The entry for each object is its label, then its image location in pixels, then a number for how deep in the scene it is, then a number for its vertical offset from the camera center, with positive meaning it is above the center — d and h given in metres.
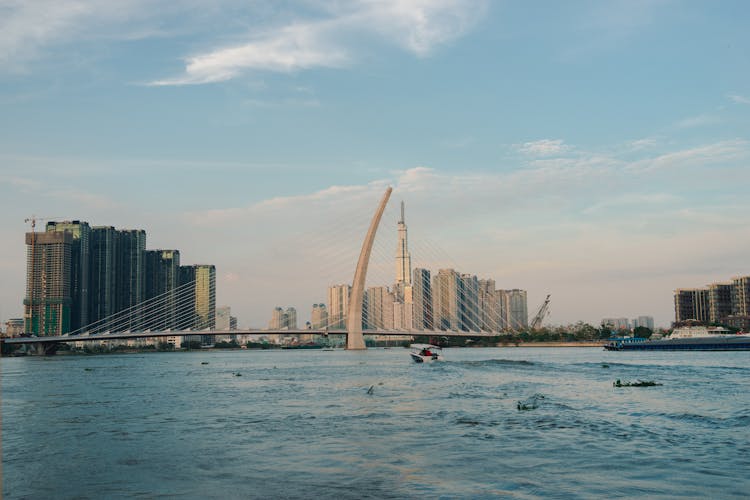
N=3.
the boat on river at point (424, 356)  83.62 -6.68
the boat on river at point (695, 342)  113.12 -7.43
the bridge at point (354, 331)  112.50 -4.35
